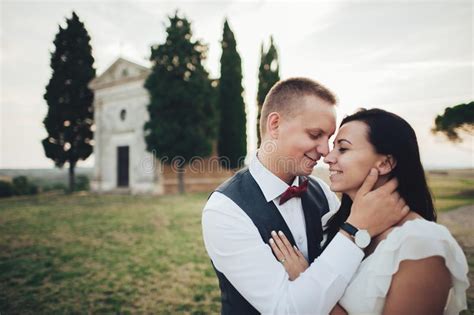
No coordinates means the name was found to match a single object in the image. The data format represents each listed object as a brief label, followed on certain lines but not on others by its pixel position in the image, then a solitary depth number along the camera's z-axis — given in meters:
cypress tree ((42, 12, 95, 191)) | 19.67
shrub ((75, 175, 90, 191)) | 22.00
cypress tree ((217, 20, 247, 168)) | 21.11
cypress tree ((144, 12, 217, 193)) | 17.56
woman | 1.37
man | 1.44
